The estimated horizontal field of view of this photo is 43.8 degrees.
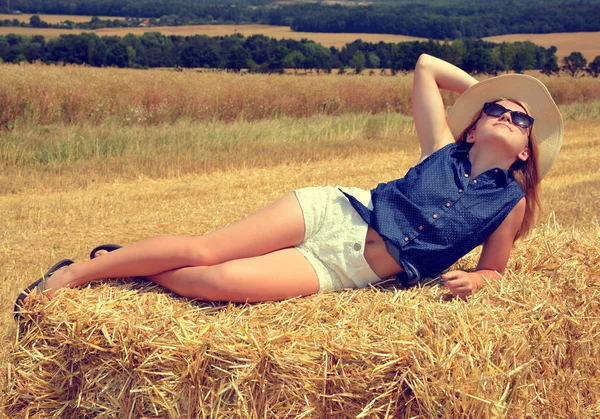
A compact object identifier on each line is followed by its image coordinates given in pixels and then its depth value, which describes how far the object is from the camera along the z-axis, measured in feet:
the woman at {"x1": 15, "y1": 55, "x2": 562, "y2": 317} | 11.47
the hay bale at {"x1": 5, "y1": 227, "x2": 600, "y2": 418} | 9.41
